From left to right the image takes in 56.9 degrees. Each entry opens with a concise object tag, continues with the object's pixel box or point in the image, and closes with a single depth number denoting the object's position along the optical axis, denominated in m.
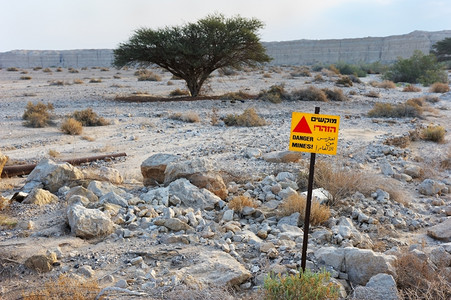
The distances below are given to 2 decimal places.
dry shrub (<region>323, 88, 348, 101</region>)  19.31
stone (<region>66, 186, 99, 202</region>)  5.64
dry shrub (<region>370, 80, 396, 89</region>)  26.36
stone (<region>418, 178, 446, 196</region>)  7.22
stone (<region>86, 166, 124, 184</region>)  6.78
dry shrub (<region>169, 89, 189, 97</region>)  21.27
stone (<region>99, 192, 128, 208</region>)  5.49
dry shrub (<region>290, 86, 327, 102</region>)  18.62
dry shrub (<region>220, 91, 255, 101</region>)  18.73
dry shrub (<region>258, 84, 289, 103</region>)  18.00
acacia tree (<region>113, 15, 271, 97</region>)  19.08
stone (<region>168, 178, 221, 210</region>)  5.73
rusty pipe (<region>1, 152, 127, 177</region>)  7.37
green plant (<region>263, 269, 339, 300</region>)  3.08
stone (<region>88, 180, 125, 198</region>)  5.88
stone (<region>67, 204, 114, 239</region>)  4.61
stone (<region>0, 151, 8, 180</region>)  6.79
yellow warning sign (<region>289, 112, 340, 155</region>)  3.64
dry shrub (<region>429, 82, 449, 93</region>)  23.95
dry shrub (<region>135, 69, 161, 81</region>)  30.97
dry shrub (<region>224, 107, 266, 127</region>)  13.20
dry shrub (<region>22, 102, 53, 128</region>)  12.34
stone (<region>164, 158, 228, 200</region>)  6.22
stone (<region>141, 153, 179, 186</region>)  6.71
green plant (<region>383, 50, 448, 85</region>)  31.19
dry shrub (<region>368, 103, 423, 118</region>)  15.69
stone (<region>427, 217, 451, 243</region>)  5.21
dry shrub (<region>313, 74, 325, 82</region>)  28.50
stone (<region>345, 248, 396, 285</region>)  3.88
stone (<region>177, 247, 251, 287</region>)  3.74
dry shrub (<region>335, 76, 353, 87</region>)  25.44
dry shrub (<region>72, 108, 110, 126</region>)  13.06
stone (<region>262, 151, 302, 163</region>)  8.27
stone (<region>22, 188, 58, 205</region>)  5.62
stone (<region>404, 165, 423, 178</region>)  8.19
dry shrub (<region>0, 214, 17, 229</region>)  4.85
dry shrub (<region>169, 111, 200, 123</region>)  13.73
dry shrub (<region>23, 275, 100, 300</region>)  3.25
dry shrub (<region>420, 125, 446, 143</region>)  11.45
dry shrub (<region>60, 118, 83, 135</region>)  11.58
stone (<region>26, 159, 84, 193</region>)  6.32
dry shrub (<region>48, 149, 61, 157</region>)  9.11
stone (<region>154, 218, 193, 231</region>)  4.91
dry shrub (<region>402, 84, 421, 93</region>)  24.70
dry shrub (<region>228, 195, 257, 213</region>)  5.67
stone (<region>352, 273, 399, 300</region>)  3.36
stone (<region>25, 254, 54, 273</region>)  3.89
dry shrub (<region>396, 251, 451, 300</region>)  3.51
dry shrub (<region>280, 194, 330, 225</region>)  5.39
